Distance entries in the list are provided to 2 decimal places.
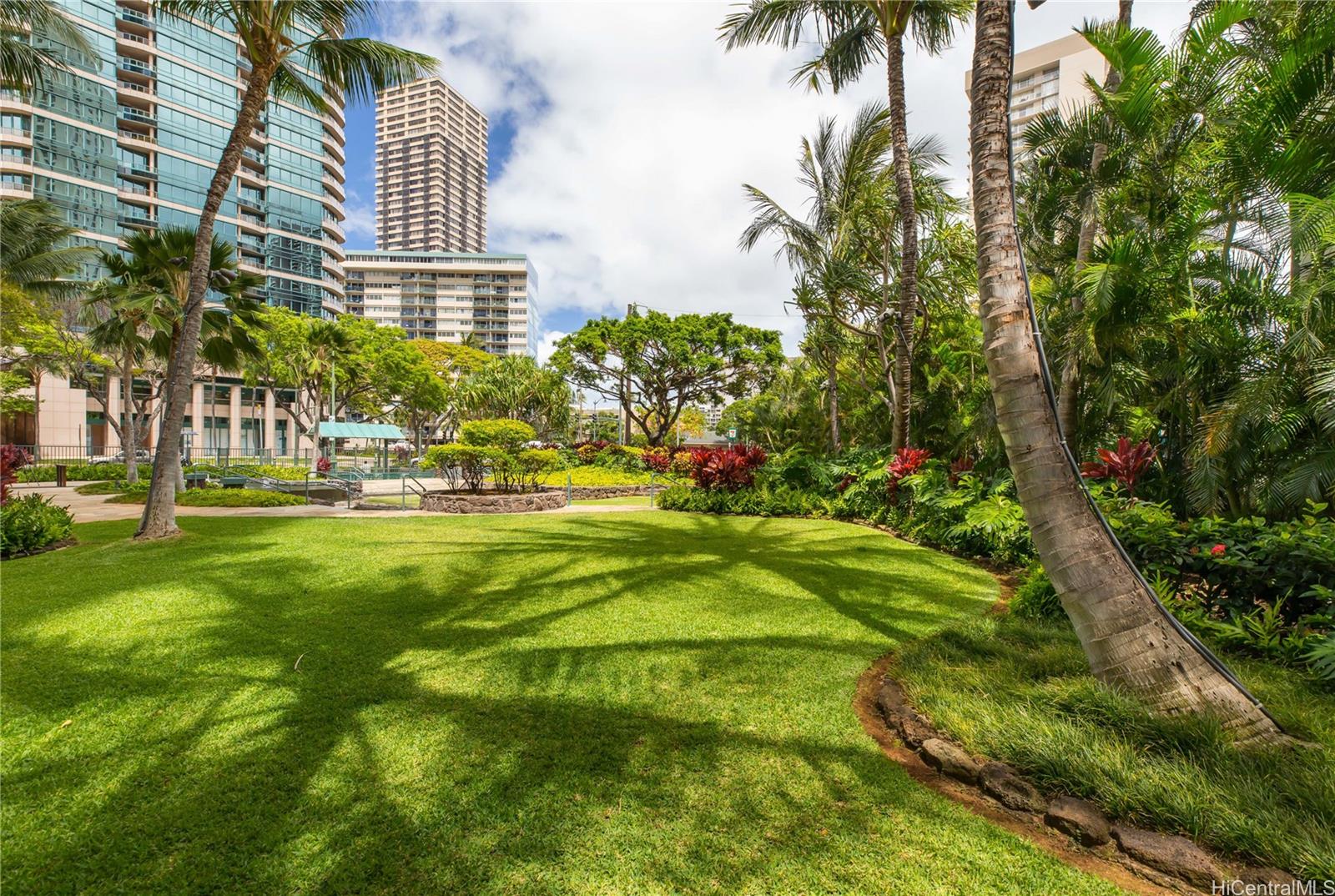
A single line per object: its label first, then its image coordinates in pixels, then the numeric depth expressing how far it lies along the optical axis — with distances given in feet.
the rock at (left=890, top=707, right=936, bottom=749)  10.55
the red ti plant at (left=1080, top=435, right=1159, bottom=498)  22.18
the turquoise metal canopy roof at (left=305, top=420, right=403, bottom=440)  84.43
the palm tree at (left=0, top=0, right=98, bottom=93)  34.58
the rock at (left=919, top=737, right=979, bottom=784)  9.40
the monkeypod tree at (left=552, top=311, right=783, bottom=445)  93.25
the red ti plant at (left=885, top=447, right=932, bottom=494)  34.27
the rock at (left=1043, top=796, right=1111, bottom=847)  7.78
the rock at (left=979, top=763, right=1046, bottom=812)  8.59
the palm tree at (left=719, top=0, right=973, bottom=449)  33.32
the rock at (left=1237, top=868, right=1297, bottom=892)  6.71
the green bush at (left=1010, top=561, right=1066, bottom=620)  16.83
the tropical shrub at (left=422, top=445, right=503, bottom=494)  47.91
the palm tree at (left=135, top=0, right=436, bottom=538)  29.09
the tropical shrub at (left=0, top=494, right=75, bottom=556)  24.71
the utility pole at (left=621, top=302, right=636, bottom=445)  97.04
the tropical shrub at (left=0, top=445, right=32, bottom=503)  27.73
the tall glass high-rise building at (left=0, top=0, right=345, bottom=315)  124.77
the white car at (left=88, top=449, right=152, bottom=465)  96.53
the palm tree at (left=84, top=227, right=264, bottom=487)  38.70
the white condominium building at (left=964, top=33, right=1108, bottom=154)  189.16
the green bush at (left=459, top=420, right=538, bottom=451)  49.85
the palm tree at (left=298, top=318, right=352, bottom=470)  98.07
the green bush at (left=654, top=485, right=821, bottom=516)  42.50
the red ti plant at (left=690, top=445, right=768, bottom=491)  45.85
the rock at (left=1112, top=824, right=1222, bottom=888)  7.02
